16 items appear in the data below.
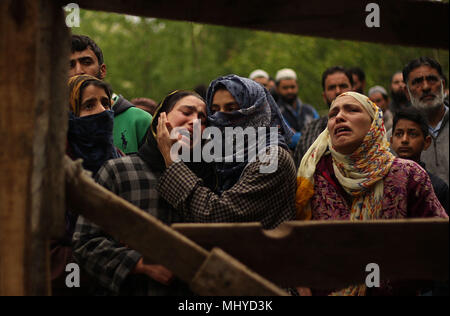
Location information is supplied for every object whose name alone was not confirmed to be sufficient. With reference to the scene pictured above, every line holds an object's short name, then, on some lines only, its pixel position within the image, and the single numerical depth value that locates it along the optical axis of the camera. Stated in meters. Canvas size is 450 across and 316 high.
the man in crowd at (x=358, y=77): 13.37
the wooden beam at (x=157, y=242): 4.32
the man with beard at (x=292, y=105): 14.47
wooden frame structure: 4.15
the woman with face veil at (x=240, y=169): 5.50
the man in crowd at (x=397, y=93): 13.45
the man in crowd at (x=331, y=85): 10.40
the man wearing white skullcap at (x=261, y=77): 15.59
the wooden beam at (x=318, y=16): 4.54
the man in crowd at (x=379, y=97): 14.94
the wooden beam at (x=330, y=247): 4.53
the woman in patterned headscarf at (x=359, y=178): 6.23
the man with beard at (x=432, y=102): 10.11
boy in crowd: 8.98
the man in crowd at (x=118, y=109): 7.92
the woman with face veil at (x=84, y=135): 5.83
